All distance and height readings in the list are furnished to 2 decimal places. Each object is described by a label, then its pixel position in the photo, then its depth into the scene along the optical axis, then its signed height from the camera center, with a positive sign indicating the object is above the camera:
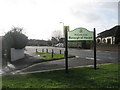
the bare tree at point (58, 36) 61.85 +5.31
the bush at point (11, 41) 10.80 +0.42
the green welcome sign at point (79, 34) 6.74 +0.71
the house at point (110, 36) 26.38 +2.46
